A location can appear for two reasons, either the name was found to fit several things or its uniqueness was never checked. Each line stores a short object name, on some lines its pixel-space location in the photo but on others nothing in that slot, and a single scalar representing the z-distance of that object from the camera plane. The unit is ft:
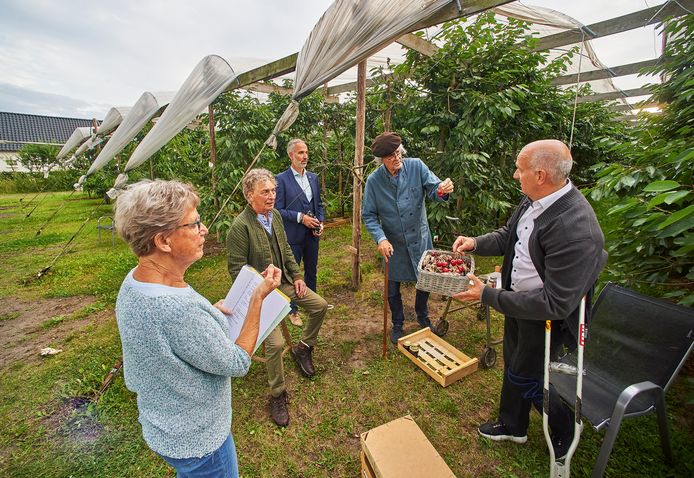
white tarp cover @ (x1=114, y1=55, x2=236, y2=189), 13.16
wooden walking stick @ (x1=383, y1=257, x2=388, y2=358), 10.12
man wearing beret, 10.18
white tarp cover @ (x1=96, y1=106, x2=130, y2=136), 26.91
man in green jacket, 8.50
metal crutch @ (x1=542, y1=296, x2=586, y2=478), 4.88
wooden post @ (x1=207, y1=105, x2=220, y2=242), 17.90
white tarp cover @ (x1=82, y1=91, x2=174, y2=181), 17.71
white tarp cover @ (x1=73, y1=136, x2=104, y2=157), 28.80
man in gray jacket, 5.11
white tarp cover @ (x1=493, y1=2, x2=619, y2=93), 11.76
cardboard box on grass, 5.89
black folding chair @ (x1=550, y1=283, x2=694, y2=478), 6.07
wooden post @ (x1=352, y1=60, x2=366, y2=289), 12.89
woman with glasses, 3.56
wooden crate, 9.50
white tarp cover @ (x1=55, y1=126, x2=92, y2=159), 38.60
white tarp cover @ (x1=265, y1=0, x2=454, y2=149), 7.57
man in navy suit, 12.26
